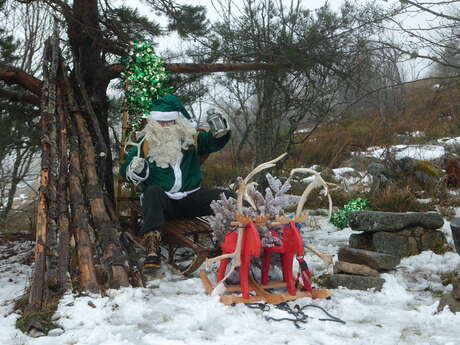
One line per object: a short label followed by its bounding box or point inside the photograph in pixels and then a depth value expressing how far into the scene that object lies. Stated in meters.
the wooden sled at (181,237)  3.86
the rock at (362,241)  4.66
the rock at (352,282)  3.43
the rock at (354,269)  3.59
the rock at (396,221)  4.41
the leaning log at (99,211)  3.46
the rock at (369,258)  3.84
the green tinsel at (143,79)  4.93
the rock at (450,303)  2.82
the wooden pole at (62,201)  3.32
